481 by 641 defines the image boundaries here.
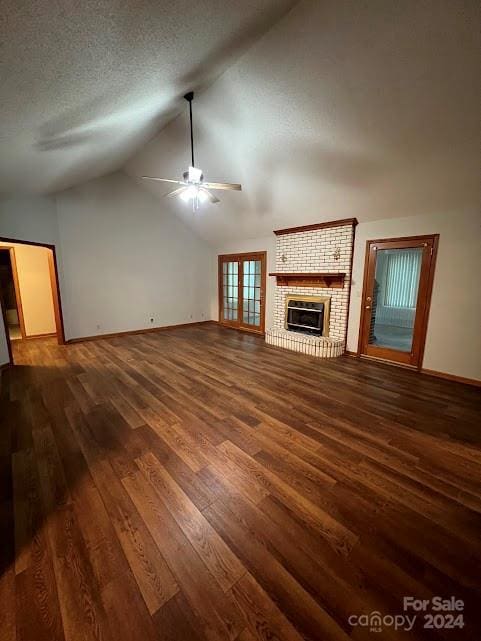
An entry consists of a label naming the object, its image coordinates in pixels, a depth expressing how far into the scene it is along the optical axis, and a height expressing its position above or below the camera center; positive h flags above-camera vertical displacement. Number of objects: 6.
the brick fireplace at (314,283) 4.72 -0.06
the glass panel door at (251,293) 6.55 -0.36
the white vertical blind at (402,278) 4.00 +0.04
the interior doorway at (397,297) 3.89 -0.28
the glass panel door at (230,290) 7.12 -0.32
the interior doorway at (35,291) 5.20 -0.29
